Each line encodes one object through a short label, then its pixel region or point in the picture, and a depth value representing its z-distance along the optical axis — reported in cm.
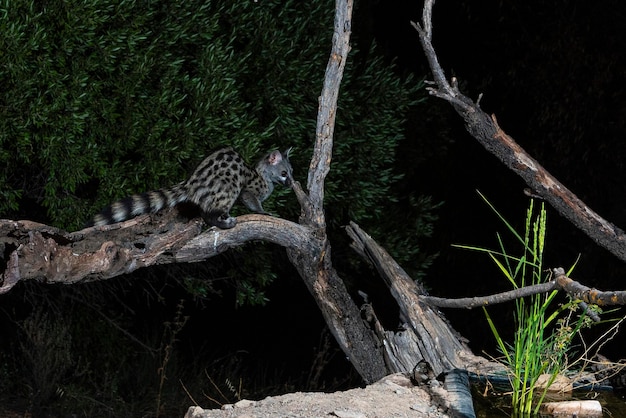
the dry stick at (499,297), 899
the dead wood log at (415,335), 1122
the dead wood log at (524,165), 1155
